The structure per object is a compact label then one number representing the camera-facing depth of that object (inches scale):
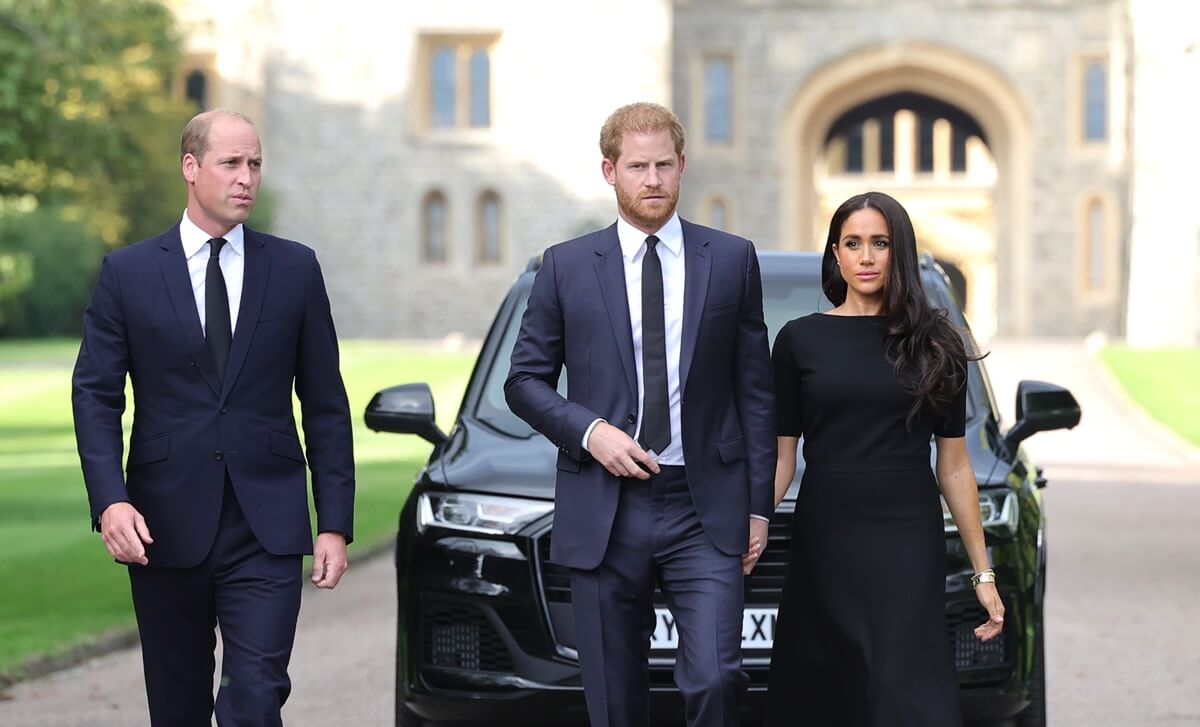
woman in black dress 346.3
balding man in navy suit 337.7
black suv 437.1
